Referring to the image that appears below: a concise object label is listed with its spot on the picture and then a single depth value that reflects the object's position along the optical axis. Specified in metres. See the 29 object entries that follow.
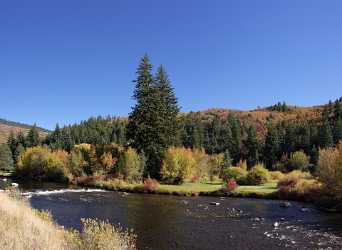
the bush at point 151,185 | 56.38
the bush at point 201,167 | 71.73
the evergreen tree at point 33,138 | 146.43
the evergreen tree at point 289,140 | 105.90
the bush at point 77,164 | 73.88
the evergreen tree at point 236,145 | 114.19
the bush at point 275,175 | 71.81
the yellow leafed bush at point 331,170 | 38.94
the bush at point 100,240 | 12.05
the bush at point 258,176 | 64.50
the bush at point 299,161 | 90.75
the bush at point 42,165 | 83.06
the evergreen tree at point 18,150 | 131.00
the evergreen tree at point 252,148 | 107.94
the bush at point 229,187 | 52.69
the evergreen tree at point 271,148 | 106.81
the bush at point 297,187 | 47.09
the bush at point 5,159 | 122.75
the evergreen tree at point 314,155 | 95.00
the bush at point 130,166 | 65.44
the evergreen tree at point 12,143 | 146.75
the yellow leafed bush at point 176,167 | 66.19
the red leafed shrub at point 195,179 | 69.81
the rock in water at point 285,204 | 41.27
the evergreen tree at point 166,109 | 75.81
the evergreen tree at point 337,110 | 127.38
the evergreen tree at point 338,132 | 100.04
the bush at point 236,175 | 66.25
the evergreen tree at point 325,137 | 97.12
